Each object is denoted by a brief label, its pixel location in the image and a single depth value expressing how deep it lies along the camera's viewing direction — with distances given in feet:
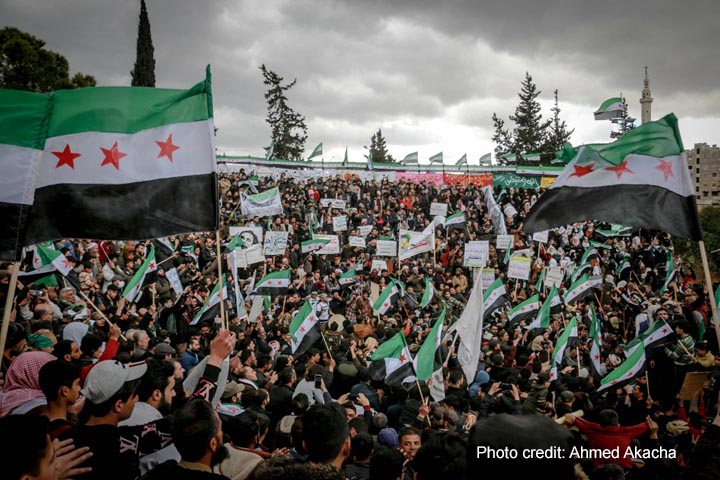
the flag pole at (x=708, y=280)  10.01
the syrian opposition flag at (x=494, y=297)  32.37
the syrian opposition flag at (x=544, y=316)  31.81
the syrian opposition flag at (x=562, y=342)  25.81
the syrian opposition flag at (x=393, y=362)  20.42
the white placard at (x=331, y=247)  51.39
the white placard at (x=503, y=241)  56.08
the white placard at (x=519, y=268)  45.11
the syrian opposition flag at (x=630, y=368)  21.43
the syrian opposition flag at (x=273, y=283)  34.14
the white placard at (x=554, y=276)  40.86
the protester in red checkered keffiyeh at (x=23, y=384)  10.87
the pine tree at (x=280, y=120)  150.00
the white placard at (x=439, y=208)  66.23
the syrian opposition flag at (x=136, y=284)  27.68
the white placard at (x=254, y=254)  41.59
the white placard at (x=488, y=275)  42.93
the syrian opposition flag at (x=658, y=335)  23.94
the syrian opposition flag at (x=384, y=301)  35.99
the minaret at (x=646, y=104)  283.59
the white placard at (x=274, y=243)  46.93
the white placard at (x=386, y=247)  52.06
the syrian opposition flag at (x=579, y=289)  37.52
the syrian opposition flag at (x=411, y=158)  101.50
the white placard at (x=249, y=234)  45.78
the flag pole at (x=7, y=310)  9.83
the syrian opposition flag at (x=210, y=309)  28.76
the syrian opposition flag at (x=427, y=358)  19.74
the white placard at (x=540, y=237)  53.26
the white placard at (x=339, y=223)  57.36
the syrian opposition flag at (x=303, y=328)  25.76
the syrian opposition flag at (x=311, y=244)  50.72
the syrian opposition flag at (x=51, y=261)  25.78
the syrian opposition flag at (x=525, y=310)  34.30
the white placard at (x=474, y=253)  45.16
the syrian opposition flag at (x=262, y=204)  51.47
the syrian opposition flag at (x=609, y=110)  71.77
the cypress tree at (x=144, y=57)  112.27
